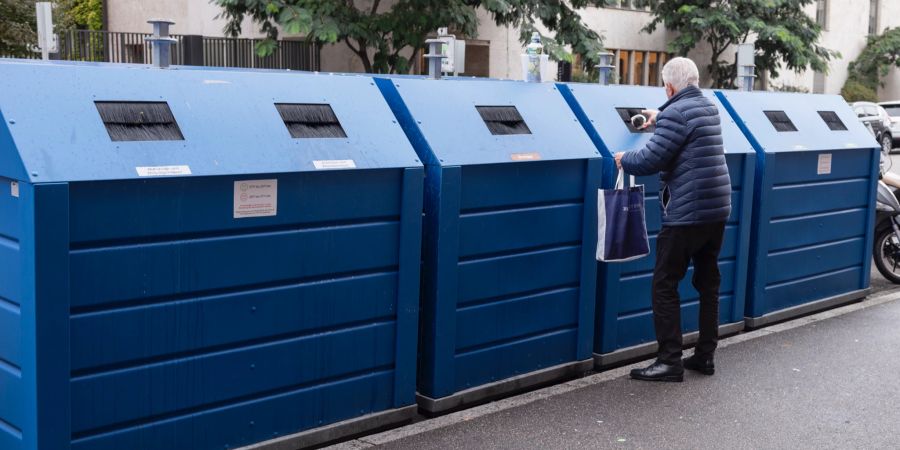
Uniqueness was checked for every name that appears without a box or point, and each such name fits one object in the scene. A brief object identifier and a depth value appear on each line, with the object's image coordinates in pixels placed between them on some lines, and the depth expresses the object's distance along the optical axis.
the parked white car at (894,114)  27.95
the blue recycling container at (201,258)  3.61
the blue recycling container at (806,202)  7.04
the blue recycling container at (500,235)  4.95
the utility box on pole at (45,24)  7.07
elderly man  5.53
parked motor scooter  9.12
